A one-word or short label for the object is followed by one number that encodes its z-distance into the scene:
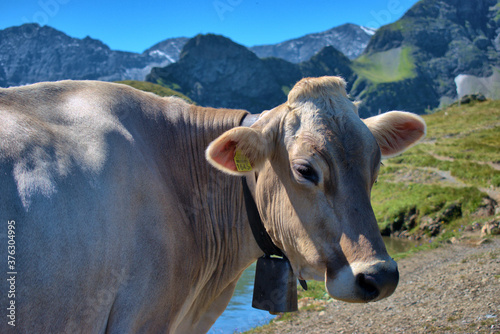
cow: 2.71
